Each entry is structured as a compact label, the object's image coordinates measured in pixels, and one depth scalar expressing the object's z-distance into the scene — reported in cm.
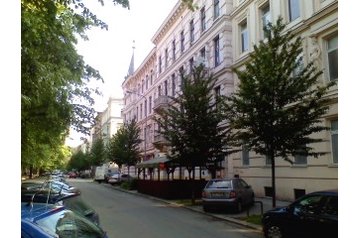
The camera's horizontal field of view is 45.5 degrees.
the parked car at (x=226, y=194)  1762
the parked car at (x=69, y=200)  756
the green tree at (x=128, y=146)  4580
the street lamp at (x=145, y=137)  4943
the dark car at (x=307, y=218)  927
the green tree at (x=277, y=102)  1410
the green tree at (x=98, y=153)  7369
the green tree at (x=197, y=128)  2205
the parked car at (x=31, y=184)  1114
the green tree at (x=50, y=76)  848
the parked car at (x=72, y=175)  9159
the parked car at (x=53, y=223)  425
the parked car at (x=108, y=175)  5210
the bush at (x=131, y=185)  3710
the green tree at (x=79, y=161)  9387
